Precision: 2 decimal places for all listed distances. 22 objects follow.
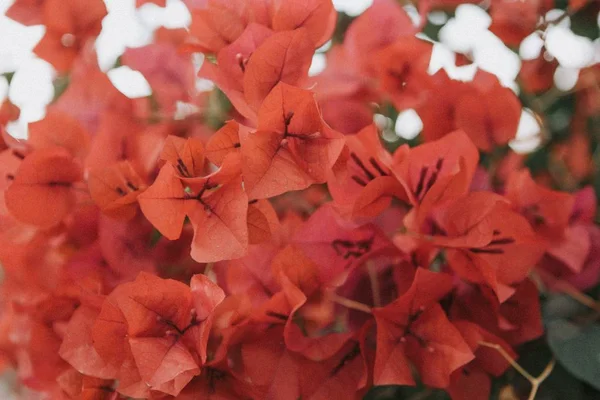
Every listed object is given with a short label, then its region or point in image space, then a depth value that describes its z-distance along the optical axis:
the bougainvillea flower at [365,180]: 0.38
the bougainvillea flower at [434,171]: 0.40
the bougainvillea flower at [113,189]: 0.40
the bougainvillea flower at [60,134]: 0.46
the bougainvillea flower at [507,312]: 0.45
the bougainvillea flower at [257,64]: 0.37
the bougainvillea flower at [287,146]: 0.34
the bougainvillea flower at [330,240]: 0.42
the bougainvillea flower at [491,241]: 0.41
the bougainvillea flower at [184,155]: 0.36
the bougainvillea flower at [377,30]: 0.56
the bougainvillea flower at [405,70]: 0.52
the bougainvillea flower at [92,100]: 0.51
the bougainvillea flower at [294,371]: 0.39
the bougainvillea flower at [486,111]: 0.51
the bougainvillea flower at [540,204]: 0.47
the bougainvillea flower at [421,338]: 0.39
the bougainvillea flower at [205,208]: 0.34
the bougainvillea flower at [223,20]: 0.40
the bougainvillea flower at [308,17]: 0.39
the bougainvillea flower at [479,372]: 0.43
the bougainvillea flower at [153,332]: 0.34
